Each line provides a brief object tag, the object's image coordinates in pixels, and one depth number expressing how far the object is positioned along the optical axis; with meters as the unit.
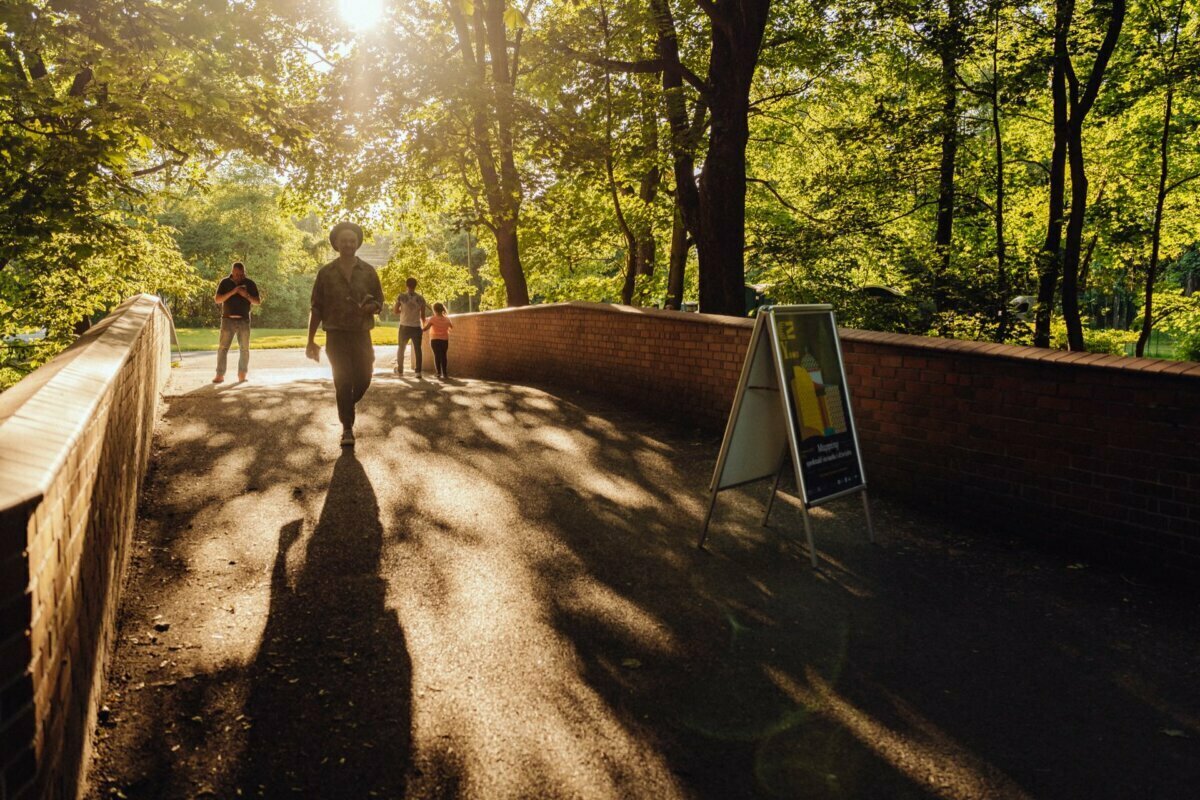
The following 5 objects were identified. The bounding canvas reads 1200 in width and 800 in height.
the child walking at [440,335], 15.27
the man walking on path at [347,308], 6.94
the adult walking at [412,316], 14.96
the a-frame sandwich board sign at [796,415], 4.94
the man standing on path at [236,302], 12.09
